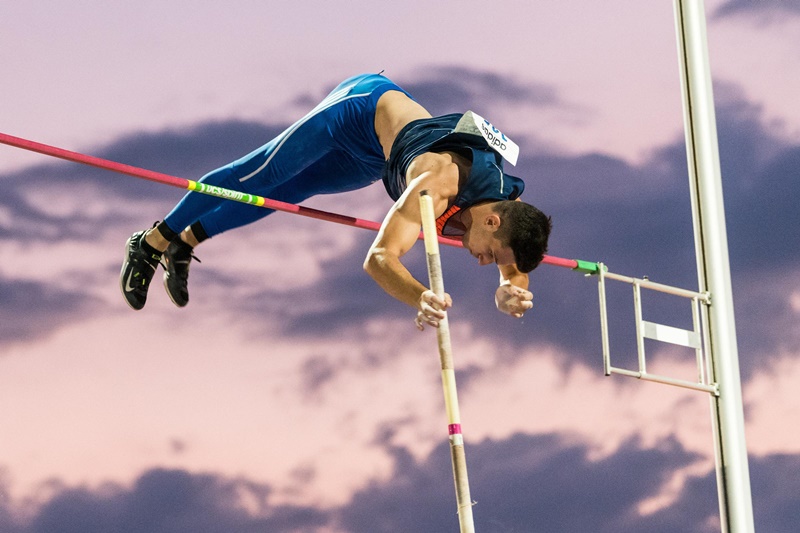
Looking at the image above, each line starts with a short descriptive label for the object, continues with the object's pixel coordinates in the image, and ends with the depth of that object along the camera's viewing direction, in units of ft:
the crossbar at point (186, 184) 26.68
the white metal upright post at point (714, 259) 38.96
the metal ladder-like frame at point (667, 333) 36.45
